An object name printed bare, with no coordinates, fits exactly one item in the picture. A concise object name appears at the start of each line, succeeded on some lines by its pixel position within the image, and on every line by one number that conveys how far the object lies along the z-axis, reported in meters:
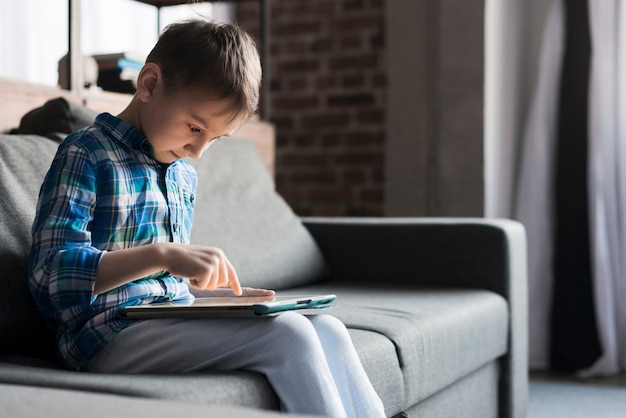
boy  1.16
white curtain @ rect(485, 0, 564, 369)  3.20
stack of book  2.33
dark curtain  3.15
